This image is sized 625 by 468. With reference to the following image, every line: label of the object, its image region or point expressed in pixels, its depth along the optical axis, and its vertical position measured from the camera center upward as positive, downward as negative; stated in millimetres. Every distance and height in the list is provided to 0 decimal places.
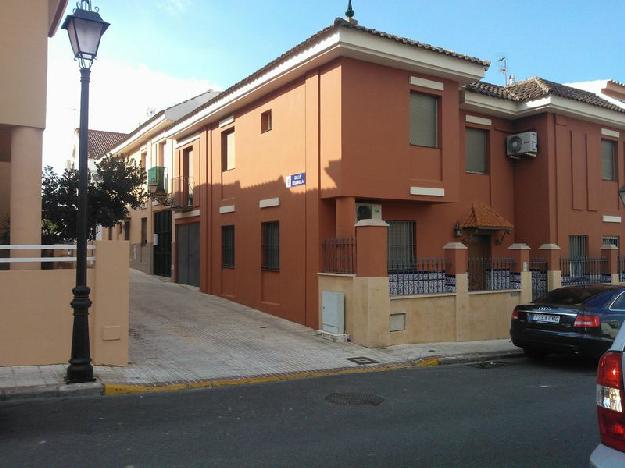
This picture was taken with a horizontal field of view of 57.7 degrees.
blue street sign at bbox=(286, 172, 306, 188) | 12734 +1573
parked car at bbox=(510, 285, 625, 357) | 8875 -1199
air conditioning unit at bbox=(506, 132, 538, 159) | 15977 +2906
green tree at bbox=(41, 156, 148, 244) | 11852 +1131
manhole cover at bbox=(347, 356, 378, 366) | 9477 -1913
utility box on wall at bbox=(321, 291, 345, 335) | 11164 -1288
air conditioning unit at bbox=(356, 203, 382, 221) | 12562 +825
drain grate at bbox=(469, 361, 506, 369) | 9523 -2021
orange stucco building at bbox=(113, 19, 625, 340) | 11867 +2112
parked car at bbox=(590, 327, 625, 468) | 2730 -801
